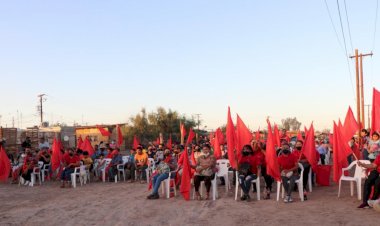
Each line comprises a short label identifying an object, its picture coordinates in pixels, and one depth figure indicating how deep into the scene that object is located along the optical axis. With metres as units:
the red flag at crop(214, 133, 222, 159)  13.16
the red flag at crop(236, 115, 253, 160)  10.93
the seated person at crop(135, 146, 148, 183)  13.11
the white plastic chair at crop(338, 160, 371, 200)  8.44
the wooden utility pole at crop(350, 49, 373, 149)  22.08
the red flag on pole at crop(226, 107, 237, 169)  9.81
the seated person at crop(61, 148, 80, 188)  12.41
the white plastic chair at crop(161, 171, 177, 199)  9.66
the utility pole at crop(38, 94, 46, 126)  64.88
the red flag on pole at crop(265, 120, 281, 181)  8.76
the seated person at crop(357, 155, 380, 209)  7.45
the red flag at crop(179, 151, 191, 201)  9.20
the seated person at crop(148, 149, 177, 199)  9.54
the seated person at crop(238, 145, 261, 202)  8.89
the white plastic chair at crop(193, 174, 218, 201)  9.17
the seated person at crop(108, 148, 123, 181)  13.74
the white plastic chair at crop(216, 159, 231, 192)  10.55
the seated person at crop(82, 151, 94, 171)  13.58
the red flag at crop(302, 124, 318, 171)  9.73
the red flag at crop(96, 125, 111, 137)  23.25
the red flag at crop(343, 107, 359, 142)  13.87
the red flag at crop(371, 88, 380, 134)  10.67
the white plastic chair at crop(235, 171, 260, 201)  8.92
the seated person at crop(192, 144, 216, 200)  9.27
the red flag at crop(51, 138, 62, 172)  13.92
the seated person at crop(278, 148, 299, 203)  8.57
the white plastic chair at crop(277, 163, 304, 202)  8.54
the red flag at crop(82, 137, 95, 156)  16.58
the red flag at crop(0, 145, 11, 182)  14.24
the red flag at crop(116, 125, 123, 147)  19.49
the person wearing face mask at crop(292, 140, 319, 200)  9.61
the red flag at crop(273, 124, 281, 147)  13.54
